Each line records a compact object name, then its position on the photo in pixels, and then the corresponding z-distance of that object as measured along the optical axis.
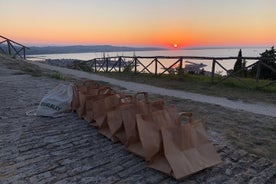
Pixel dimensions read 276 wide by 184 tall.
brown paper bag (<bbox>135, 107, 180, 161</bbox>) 1.84
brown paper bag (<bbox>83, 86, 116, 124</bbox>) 2.60
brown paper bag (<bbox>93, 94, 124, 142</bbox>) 2.46
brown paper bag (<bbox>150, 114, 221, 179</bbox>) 1.76
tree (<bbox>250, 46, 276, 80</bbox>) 6.57
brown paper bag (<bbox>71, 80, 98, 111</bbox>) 3.04
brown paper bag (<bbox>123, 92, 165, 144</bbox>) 2.08
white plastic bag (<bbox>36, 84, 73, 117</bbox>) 3.04
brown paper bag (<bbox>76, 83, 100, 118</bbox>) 2.88
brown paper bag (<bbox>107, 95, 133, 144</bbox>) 2.22
